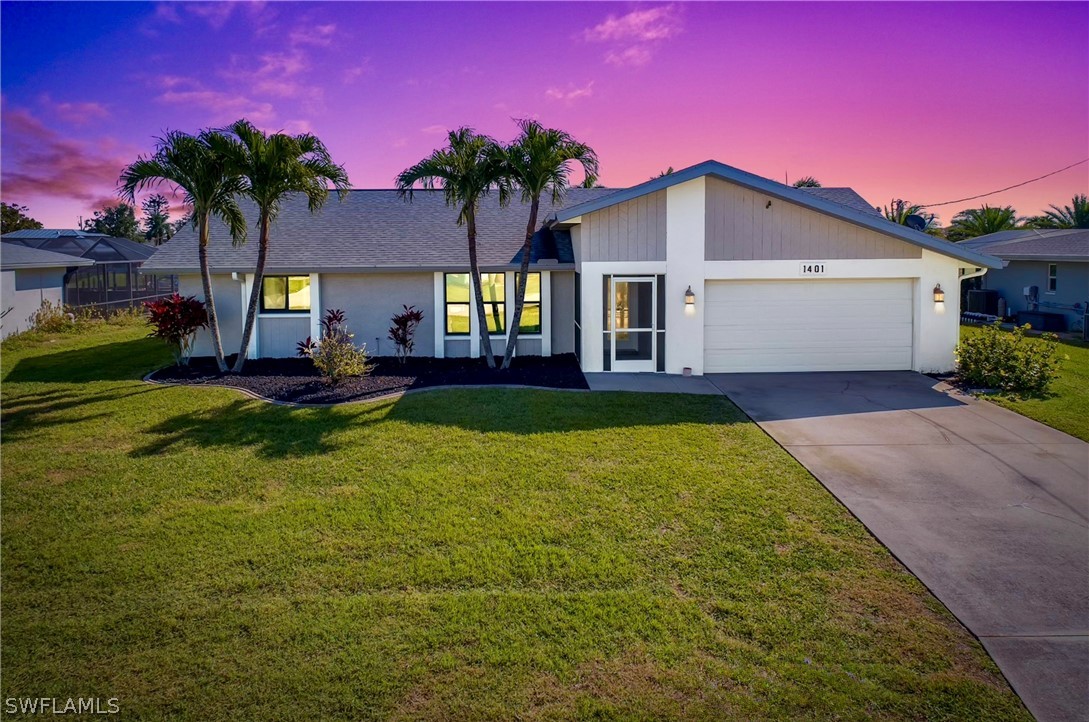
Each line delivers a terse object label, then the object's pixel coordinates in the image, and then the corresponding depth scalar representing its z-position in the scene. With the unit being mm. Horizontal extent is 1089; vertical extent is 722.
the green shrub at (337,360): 13383
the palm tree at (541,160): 13367
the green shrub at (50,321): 22578
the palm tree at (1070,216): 35719
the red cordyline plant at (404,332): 15727
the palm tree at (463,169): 13820
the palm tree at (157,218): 54888
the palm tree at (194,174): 13133
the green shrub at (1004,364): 13102
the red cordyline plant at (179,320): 15062
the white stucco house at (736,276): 14578
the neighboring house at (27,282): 21109
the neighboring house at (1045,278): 22391
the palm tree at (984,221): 35625
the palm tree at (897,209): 29359
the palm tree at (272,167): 13266
